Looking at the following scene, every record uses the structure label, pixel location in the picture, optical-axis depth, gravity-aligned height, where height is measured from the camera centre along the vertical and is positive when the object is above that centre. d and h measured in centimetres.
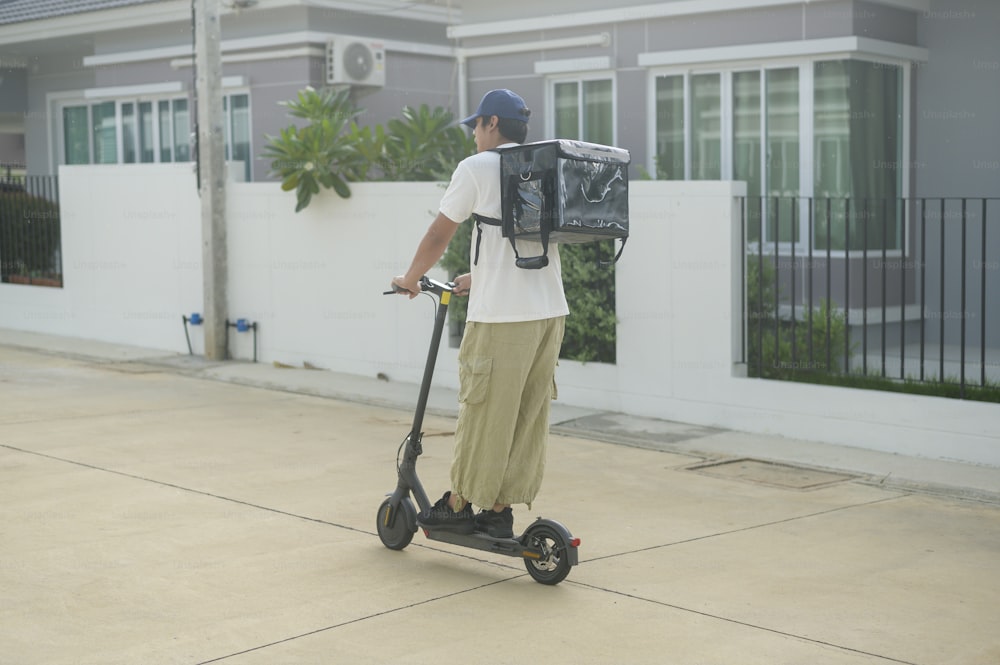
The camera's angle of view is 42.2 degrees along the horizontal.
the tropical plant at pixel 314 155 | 1143 +68
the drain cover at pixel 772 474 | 763 -151
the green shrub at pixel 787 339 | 919 -84
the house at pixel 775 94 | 1107 +125
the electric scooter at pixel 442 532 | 530 -129
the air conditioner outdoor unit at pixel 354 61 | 1481 +196
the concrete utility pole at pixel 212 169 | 1231 +61
